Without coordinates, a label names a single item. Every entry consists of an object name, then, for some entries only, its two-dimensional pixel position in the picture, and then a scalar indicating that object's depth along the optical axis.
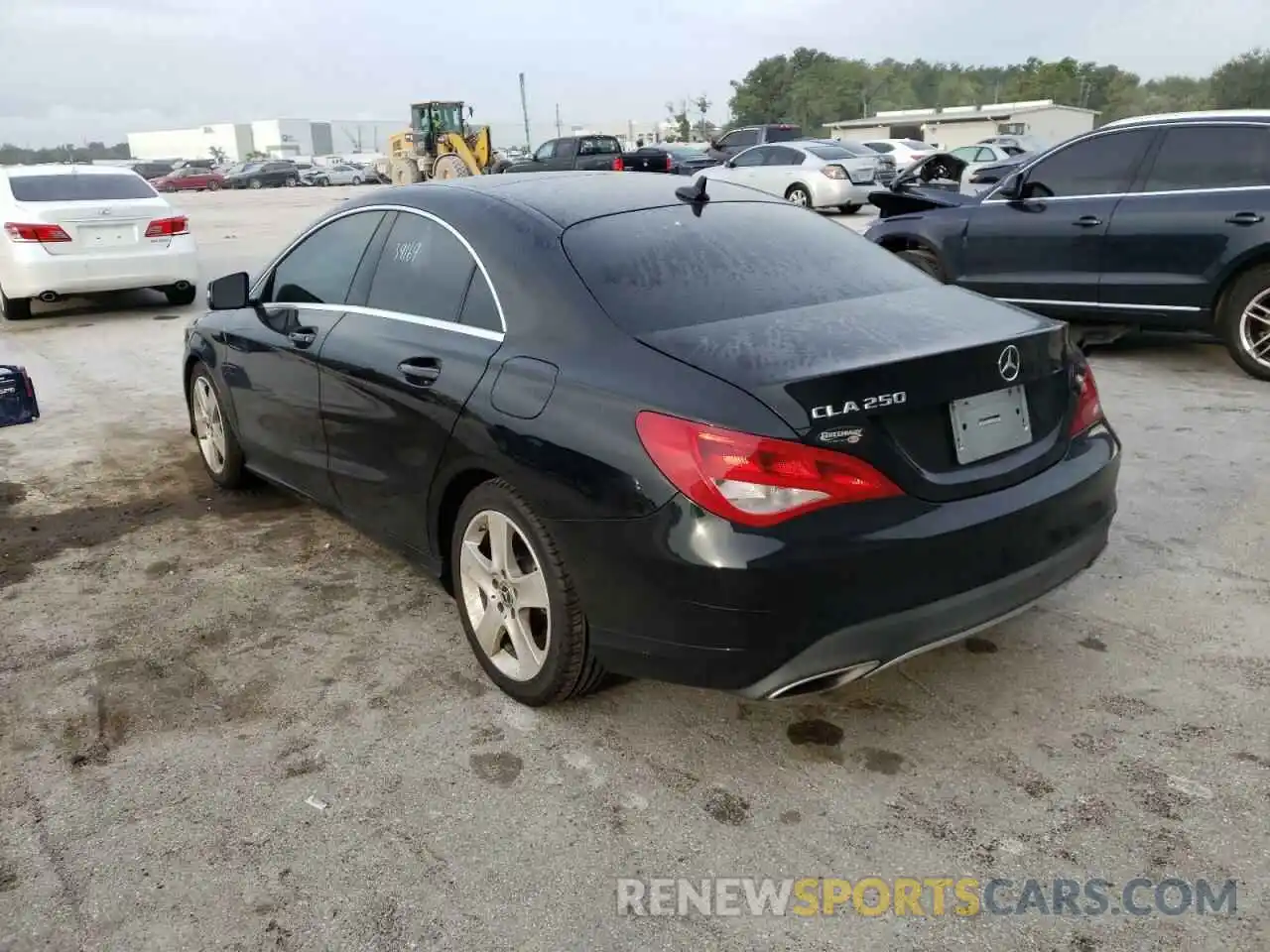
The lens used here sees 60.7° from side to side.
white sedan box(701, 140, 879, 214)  20.92
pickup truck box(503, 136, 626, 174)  28.59
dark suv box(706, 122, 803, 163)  32.38
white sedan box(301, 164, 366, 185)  56.19
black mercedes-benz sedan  2.66
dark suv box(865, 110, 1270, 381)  6.91
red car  51.61
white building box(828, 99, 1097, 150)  67.50
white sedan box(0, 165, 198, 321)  10.41
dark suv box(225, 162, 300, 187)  54.78
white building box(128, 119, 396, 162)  134.50
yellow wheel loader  34.12
